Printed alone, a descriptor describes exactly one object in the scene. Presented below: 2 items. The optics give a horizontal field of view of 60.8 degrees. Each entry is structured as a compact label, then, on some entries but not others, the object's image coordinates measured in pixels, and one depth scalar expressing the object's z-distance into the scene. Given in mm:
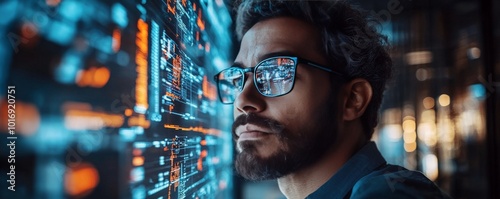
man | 958
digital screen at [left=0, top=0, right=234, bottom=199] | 305
